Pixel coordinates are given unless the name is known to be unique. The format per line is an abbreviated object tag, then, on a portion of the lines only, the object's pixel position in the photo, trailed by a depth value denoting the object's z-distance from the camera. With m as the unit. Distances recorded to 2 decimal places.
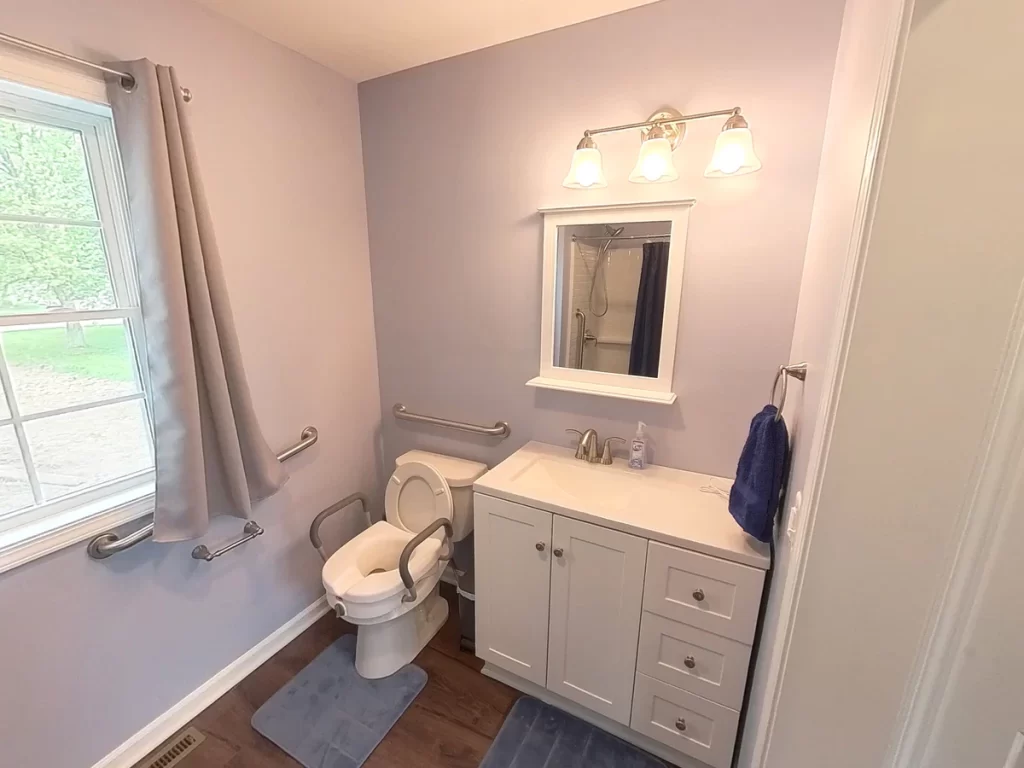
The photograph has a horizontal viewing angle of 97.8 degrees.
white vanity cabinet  1.27
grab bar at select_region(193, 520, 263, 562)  1.54
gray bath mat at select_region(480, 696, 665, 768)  1.47
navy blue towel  1.14
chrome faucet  1.73
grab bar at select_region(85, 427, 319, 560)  1.29
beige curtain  1.21
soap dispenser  1.66
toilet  1.63
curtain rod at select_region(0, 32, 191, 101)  1.03
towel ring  1.10
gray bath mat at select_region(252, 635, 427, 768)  1.50
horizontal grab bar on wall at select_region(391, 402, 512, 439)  1.96
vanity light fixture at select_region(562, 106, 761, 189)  1.24
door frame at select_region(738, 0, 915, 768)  0.53
